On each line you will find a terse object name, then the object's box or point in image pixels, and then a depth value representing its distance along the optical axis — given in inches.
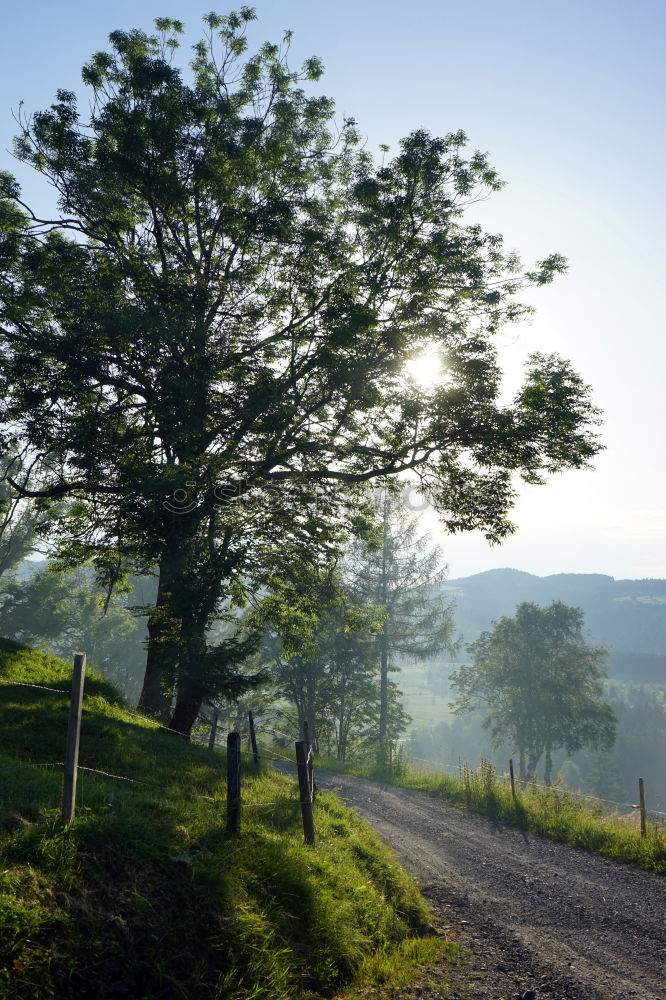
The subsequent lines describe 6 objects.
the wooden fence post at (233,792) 282.0
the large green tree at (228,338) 528.7
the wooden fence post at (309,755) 380.4
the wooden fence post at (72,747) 218.8
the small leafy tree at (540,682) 1891.0
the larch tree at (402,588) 1621.6
